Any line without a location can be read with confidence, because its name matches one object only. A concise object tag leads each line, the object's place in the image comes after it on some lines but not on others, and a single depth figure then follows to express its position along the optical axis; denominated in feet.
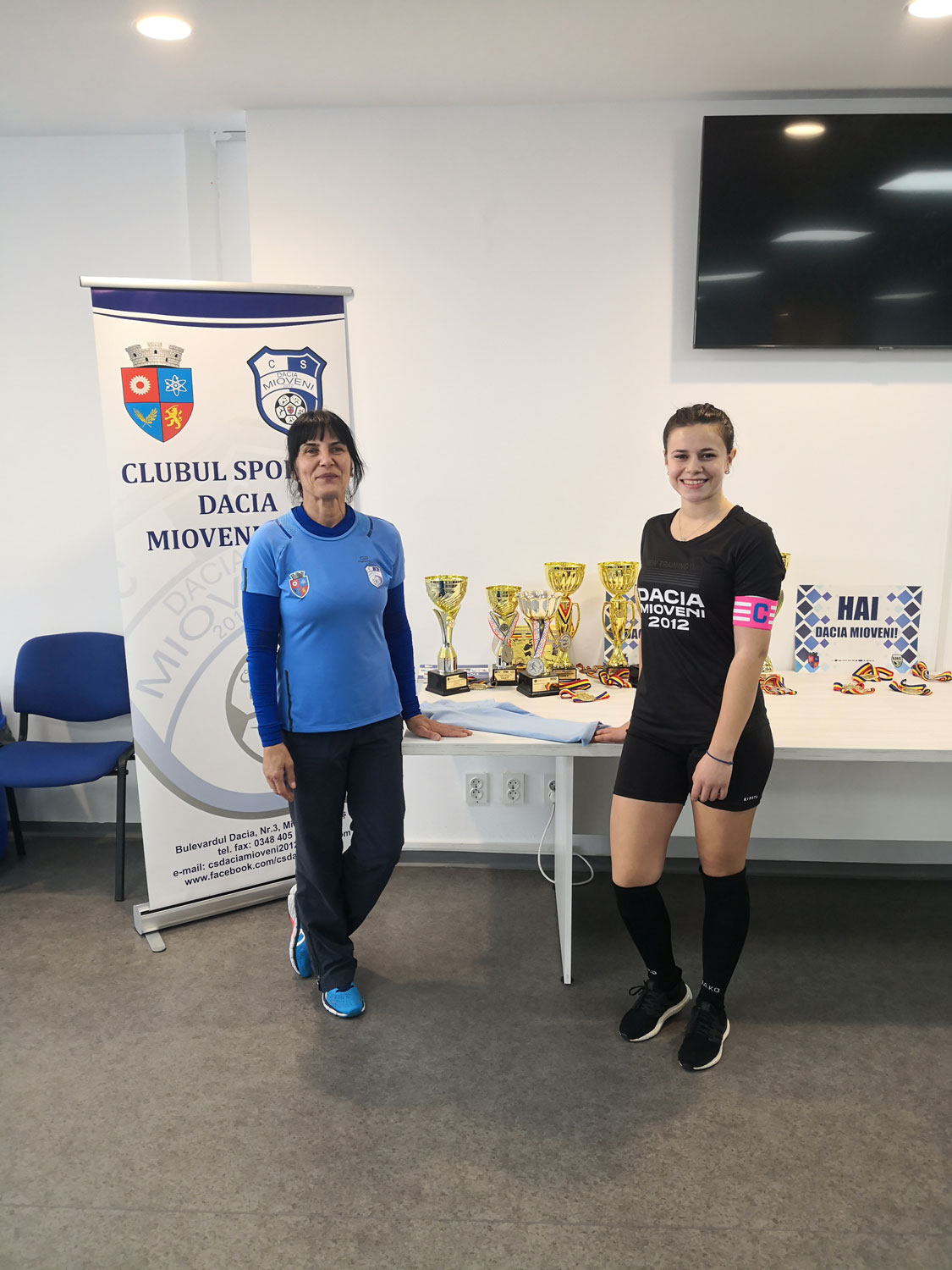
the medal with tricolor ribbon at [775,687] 9.45
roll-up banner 9.05
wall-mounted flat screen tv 9.34
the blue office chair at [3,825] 11.18
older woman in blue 7.11
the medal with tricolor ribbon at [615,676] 9.73
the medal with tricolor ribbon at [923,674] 10.02
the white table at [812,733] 7.44
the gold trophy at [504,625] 9.70
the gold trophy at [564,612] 9.91
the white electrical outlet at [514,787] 10.93
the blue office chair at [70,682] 11.35
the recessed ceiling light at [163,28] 7.79
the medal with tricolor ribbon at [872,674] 10.03
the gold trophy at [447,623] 9.28
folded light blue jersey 7.69
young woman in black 6.29
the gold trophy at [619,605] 9.92
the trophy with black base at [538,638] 9.31
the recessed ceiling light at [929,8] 7.50
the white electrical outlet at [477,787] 10.99
